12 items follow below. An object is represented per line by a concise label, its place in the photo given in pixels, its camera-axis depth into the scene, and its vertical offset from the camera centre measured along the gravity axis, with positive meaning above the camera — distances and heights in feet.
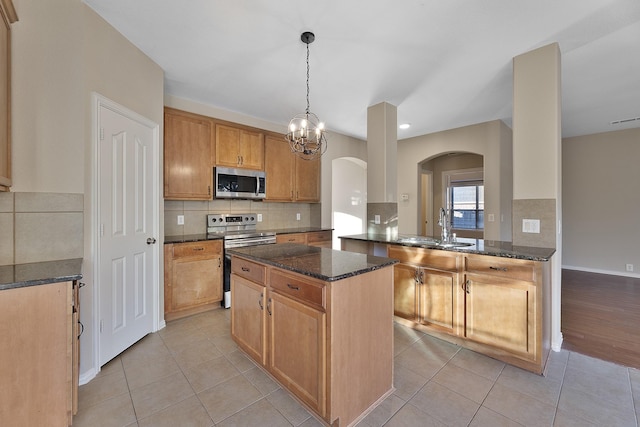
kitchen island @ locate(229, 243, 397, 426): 4.72 -2.25
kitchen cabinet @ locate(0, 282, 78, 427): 4.06 -2.24
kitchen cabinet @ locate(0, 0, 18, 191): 4.93 +2.34
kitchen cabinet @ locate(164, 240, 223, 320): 9.64 -2.40
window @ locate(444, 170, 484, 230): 21.71 +1.19
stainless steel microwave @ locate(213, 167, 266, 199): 11.64 +1.37
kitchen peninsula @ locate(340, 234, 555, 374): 6.57 -2.29
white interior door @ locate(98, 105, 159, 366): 6.93 -0.51
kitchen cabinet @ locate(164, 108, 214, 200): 10.41 +2.34
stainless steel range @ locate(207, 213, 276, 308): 10.98 -0.88
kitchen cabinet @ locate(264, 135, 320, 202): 13.61 +2.10
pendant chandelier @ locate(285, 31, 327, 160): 7.38 +2.37
